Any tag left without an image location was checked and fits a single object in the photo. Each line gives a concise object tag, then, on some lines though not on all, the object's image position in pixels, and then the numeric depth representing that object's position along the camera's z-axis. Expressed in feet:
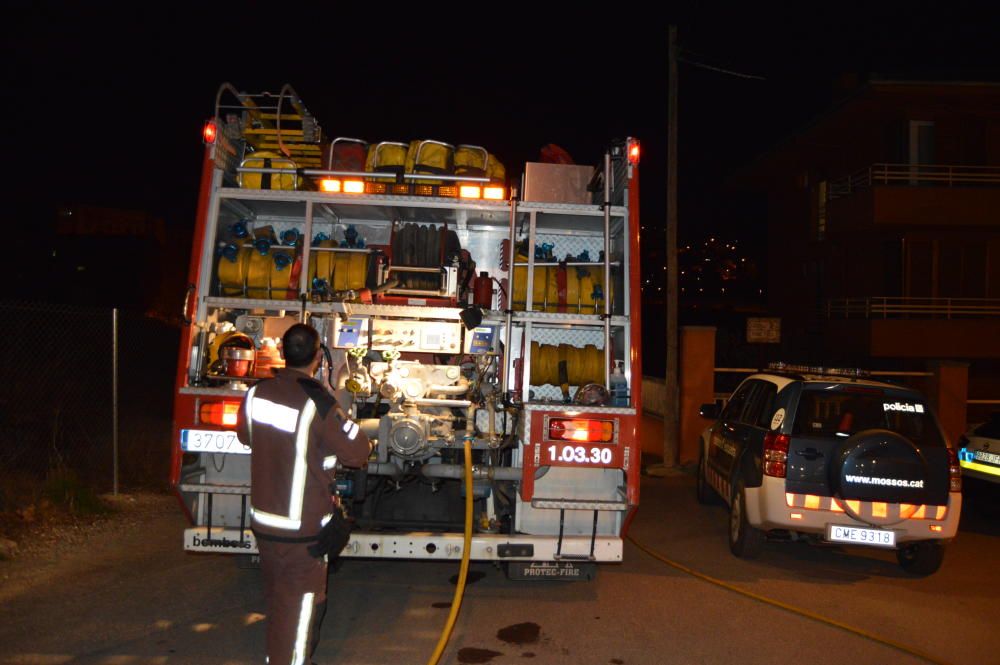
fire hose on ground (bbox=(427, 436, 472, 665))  16.03
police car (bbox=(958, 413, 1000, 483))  31.19
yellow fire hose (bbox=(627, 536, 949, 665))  18.18
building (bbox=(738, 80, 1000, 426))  66.28
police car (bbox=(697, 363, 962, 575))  23.06
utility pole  44.21
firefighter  13.55
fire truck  18.83
